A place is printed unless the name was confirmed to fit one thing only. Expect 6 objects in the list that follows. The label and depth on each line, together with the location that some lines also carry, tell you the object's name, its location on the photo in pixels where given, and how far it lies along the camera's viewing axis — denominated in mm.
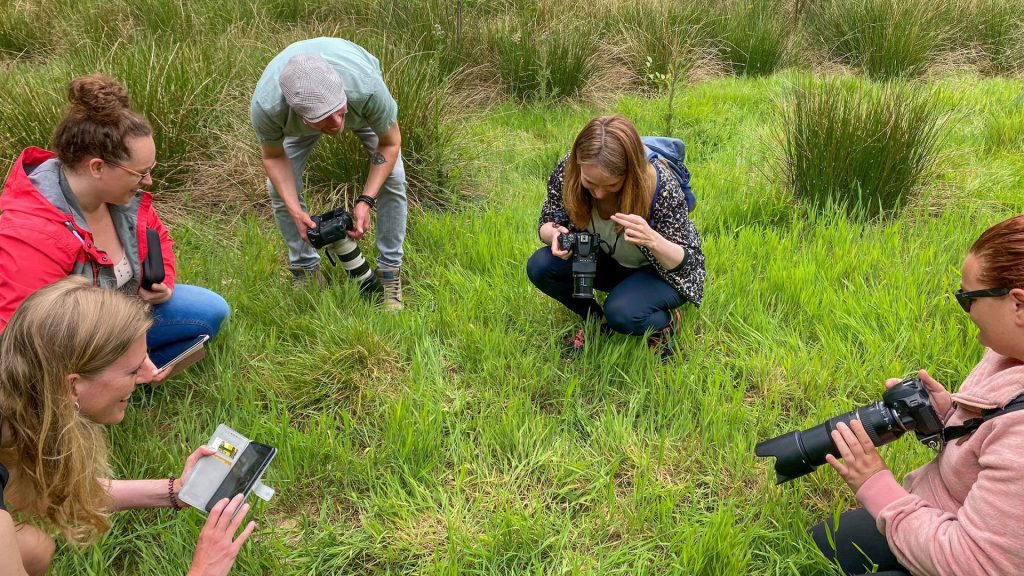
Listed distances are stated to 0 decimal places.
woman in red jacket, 2266
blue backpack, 2998
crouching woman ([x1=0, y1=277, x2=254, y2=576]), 1607
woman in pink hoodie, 1412
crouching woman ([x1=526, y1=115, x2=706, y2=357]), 2646
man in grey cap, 2910
